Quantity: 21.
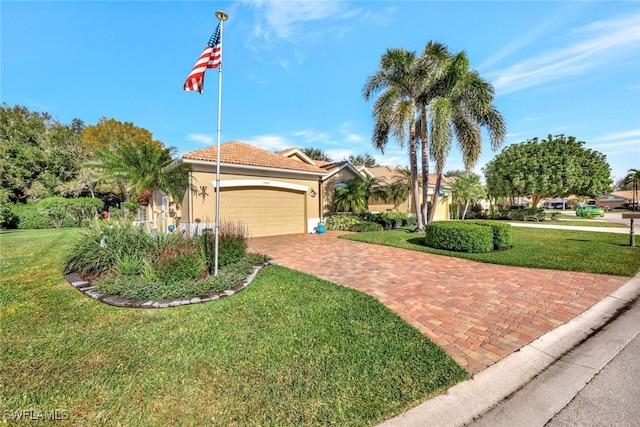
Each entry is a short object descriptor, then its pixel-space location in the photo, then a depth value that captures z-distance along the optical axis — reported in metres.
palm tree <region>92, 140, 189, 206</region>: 10.27
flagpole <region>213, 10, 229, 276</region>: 5.41
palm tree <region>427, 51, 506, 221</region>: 11.60
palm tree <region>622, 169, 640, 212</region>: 40.08
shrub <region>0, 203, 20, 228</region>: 17.12
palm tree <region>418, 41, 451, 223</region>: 12.05
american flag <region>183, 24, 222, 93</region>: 5.56
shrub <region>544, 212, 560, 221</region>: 23.25
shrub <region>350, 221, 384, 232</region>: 15.55
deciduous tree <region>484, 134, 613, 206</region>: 22.91
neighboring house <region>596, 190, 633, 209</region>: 59.00
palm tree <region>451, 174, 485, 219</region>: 23.78
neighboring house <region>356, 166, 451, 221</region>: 21.11
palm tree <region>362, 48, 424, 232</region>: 12.39
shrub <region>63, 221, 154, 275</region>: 6.05
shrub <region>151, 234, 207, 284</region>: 5.33
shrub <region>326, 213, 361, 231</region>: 16.31
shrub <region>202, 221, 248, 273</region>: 6.47
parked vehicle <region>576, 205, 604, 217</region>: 28.27
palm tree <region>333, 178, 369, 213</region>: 16.89
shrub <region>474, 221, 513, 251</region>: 9.36
